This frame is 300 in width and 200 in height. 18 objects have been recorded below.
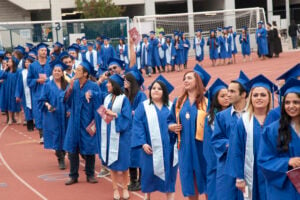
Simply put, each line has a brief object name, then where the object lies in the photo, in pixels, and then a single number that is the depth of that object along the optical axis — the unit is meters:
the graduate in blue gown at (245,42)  33.98
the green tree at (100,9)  44.91
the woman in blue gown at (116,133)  9.39
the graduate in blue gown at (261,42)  34.08
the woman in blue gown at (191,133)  7.66
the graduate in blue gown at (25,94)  16.52
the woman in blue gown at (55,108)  11.32
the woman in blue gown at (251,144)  6.22
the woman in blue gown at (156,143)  8.38
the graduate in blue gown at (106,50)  27.53
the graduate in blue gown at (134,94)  9.55
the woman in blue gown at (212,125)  7.19
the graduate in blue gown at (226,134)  6.61
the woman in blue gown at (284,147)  5.44
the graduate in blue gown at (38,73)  14.55
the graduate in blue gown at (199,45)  34.44
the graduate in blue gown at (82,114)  10.22
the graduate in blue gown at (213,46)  33.72
